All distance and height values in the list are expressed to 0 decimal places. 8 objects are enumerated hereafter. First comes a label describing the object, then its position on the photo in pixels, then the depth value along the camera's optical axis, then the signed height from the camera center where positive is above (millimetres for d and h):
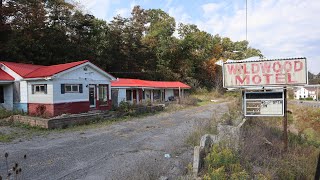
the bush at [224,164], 5309 -1638
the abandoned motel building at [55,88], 18103 -63
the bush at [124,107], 22022 -1618
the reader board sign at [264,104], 9070 -600
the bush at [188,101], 33047 -1763
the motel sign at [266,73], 8766 +419
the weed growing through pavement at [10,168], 6904 -2253
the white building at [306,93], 93025 -2635
